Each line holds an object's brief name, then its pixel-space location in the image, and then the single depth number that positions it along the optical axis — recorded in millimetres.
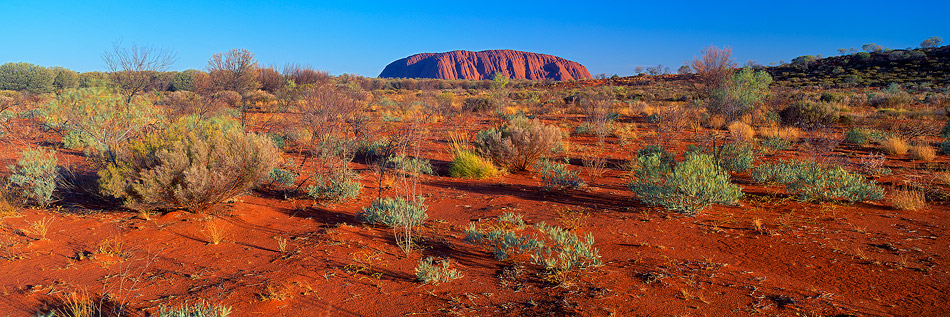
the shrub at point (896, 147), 9359
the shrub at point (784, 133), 11945
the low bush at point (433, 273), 3343
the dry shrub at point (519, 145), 8336
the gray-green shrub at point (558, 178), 6590
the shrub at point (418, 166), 7559
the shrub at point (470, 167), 7741
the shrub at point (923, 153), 8655
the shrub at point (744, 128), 12064
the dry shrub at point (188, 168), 4594
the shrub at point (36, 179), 5207
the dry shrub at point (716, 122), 14876
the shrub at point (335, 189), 5848
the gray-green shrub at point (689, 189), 5000
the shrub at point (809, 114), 14330
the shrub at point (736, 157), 7391
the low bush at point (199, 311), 2578
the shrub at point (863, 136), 10866
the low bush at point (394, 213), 4582
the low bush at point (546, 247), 3484
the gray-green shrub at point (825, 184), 5406
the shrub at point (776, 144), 10109
